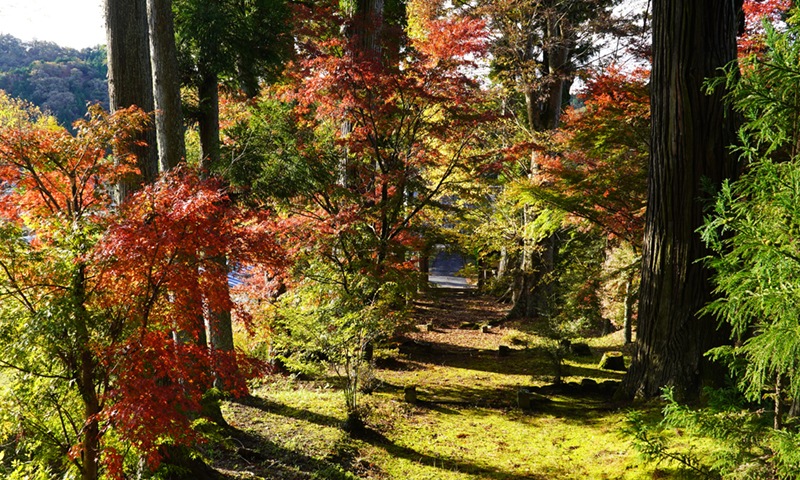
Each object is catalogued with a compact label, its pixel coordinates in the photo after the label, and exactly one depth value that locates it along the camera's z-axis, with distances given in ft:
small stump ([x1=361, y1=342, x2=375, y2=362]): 25.88
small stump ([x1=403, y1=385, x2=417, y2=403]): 22.58
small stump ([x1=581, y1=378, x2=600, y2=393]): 22.89
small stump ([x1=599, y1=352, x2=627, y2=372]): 27.16
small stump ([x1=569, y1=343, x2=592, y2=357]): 31.98
